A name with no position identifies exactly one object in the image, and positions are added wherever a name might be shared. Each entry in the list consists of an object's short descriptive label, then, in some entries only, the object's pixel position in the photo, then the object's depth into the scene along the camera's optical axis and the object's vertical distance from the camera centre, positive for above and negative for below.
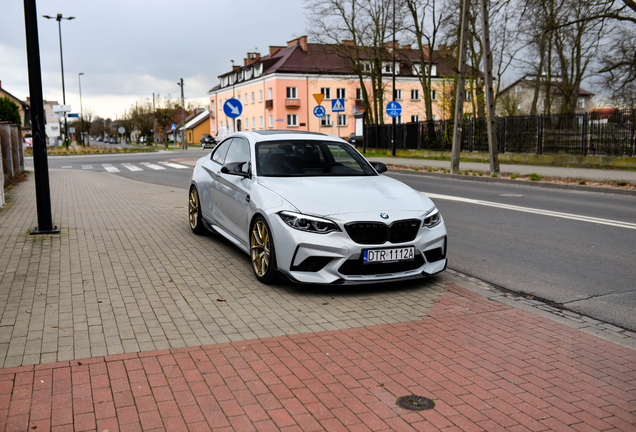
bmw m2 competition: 5.54 -0.65
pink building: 68.38 +6.78
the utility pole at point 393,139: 31.98 +0.45
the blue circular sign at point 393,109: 27.95 +1.80
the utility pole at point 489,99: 19.33 +1.55
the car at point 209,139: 68.75 +1.25
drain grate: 3.37 -1.45
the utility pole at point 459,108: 20.88 +1.36
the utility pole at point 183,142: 59.41 +0.87
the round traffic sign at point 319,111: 27.86 +1.76
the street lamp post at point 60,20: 47.75 +10.65
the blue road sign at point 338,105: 28.65 +2.09
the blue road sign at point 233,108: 18.86 +1.33
